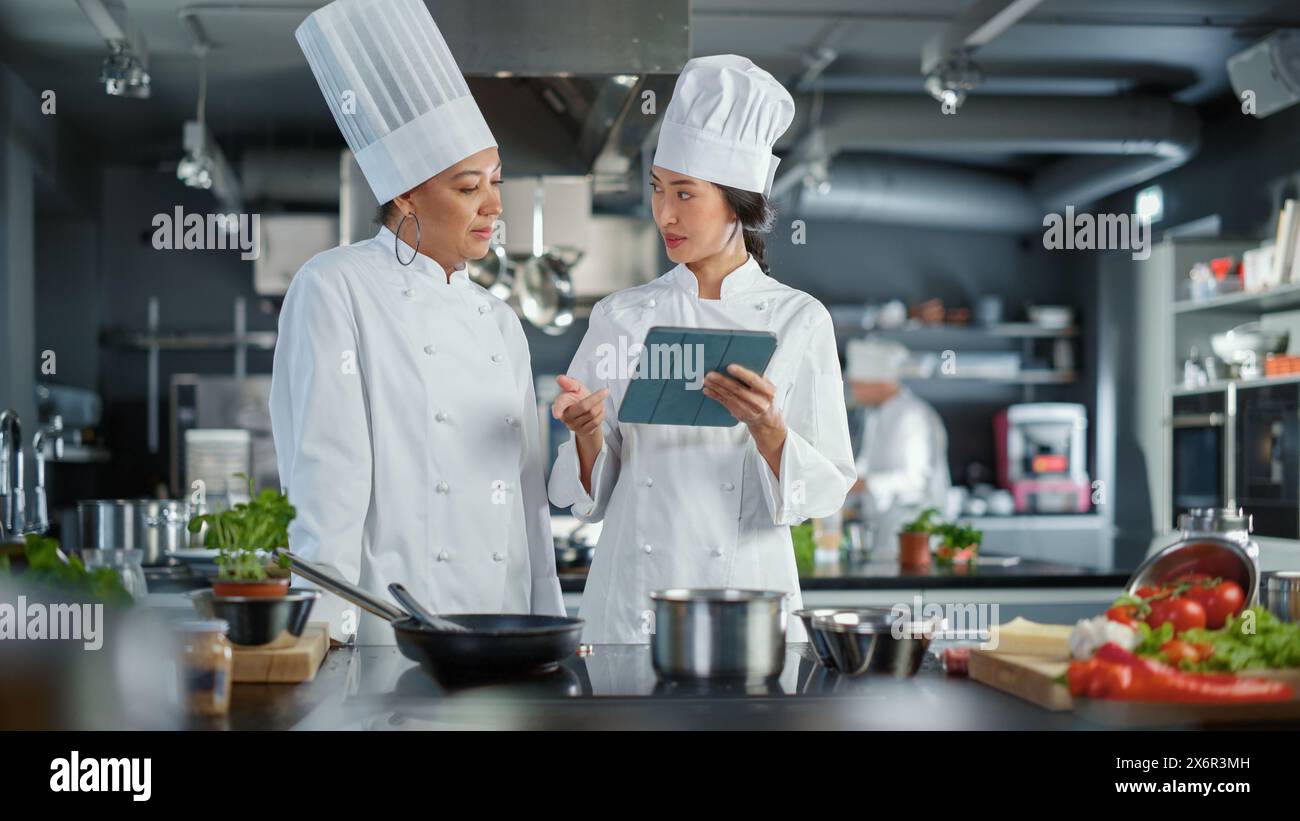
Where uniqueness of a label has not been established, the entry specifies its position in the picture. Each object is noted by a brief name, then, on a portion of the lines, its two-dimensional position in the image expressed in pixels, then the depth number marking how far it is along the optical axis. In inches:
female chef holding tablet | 84.9
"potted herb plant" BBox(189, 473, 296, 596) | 62.0
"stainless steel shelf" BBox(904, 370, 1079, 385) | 319.0
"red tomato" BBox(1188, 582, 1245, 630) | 65.6
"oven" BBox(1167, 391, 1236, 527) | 238.7
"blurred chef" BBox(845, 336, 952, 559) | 225.9
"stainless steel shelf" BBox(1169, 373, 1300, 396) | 215.8
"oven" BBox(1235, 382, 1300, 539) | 213.9
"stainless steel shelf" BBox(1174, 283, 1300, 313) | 221.3
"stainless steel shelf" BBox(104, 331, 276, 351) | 295.4
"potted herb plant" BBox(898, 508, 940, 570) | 161.0
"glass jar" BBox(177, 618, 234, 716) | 53.1
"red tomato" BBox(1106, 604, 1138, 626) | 61.6
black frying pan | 58.8
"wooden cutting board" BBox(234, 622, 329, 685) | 60.8
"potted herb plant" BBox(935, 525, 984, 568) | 163.0
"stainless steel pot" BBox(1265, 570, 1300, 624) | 71.6
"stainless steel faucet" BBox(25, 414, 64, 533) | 123.0
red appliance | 304.7
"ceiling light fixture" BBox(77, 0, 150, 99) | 167.6
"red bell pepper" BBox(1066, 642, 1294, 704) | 52.1
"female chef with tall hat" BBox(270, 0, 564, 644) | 79.5
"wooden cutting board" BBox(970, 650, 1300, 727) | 51.7
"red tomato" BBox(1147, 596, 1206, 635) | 63.6
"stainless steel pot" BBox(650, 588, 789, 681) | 59.4
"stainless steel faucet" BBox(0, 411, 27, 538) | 105.6
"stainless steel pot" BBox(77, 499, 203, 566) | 136.4
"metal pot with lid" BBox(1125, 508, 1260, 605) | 71.4
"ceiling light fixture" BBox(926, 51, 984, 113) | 189.6
